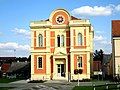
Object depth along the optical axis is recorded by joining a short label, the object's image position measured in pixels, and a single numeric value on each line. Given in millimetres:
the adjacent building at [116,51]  32684
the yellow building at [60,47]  33516
